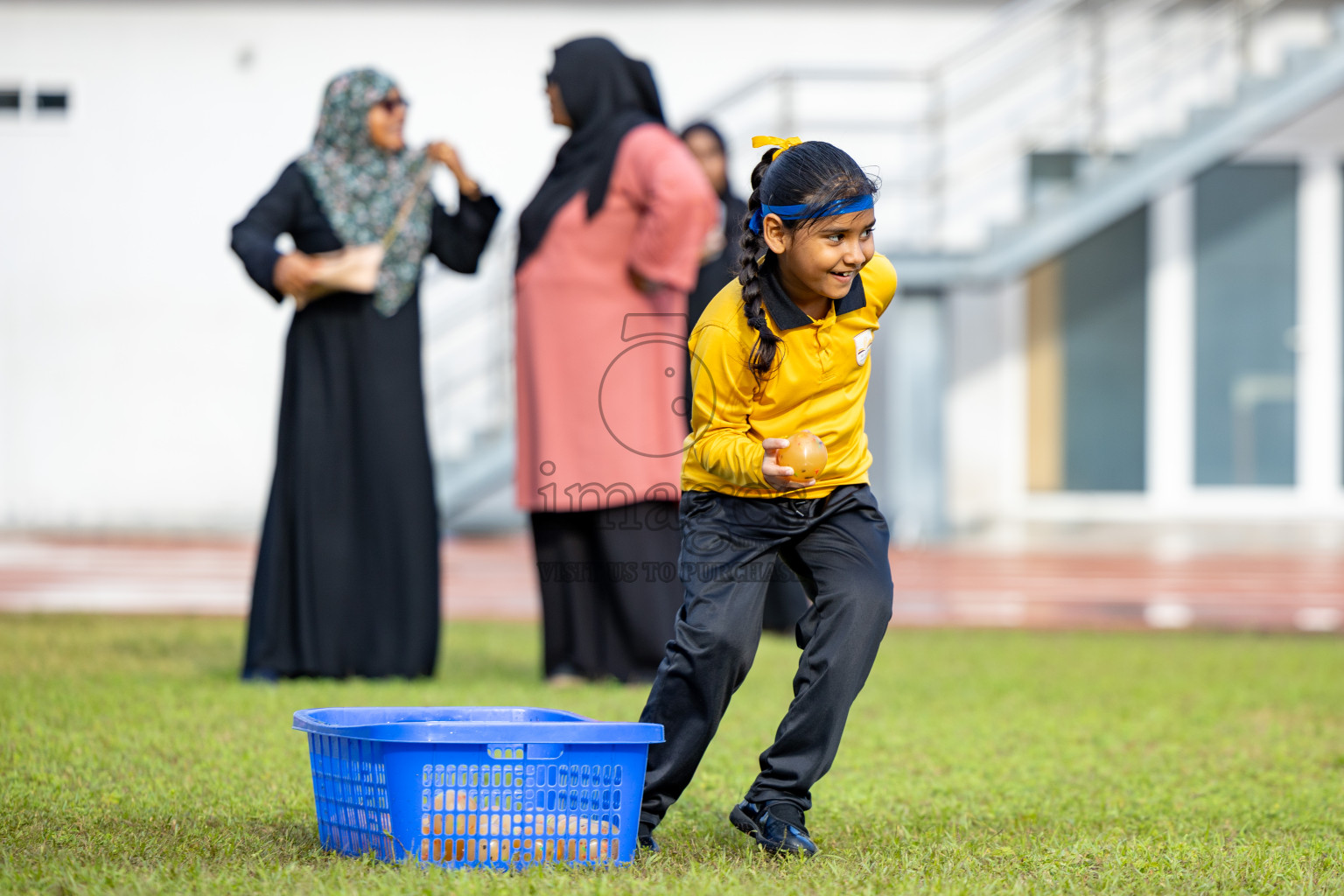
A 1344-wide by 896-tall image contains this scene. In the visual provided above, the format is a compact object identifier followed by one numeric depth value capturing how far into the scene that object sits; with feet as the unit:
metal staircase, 75.77
